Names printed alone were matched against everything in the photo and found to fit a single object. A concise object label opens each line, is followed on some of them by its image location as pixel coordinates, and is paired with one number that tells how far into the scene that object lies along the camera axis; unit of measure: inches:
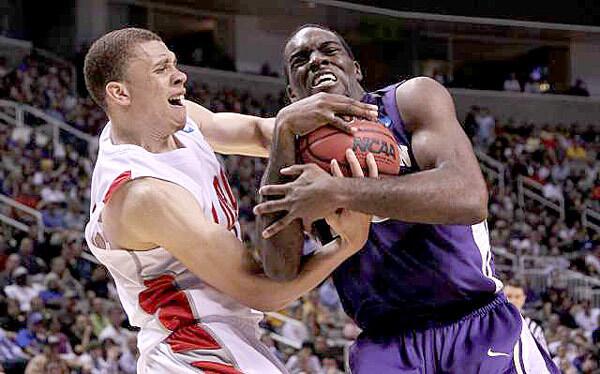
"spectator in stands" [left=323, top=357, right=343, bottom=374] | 372.2
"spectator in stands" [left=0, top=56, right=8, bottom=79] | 594.9
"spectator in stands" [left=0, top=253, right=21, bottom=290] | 391.5
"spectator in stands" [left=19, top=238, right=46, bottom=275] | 404.8
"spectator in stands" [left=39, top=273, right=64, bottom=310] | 386.6
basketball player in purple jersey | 120.8
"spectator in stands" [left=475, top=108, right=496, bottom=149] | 776.9
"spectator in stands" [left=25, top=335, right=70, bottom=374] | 320.8
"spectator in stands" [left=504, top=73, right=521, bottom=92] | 858.1
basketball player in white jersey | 116.6
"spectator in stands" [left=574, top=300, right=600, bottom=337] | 509.7
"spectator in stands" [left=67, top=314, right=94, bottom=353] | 368.8
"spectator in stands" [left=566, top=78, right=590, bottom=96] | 856.1
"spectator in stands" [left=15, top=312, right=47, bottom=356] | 349.4
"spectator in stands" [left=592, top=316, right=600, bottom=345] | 464.8
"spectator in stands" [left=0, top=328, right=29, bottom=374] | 338.4
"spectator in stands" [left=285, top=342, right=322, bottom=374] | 376.5
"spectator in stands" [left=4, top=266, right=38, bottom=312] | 380.8
